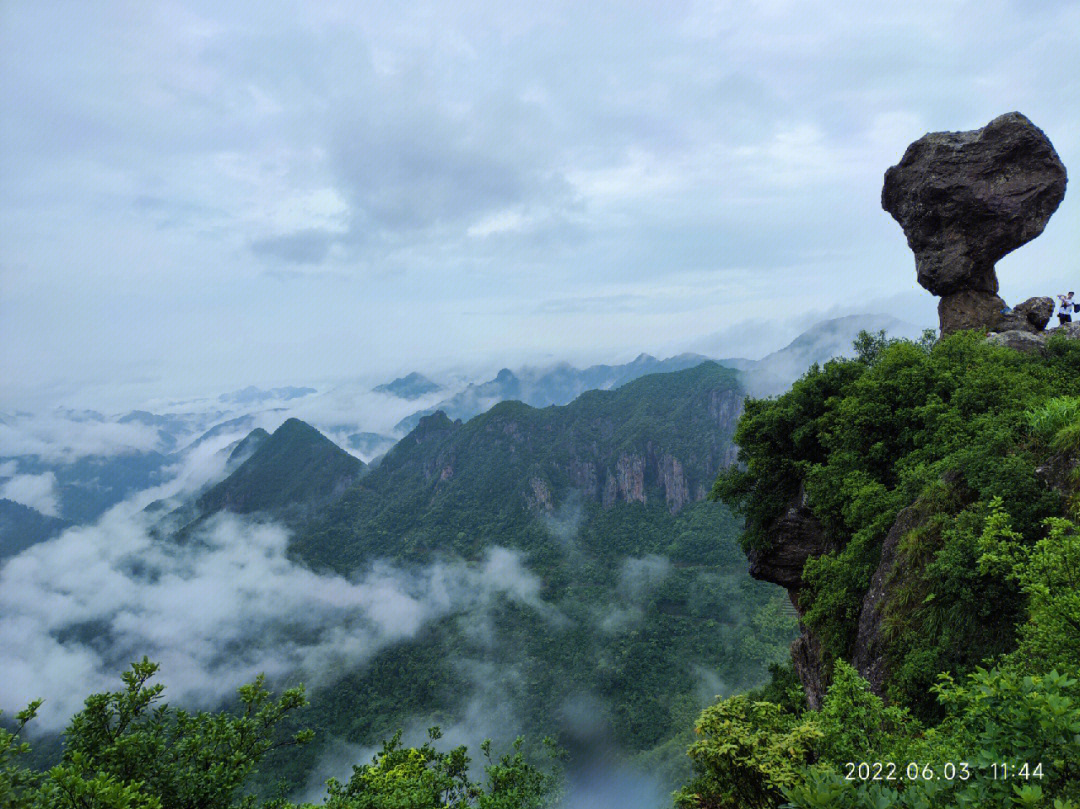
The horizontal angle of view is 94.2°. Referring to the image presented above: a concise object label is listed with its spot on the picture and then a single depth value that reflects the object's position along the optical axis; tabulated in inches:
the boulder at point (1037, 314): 1124.5
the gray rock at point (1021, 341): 888.9
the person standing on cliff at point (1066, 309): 1058.1
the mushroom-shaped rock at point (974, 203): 1064.8
